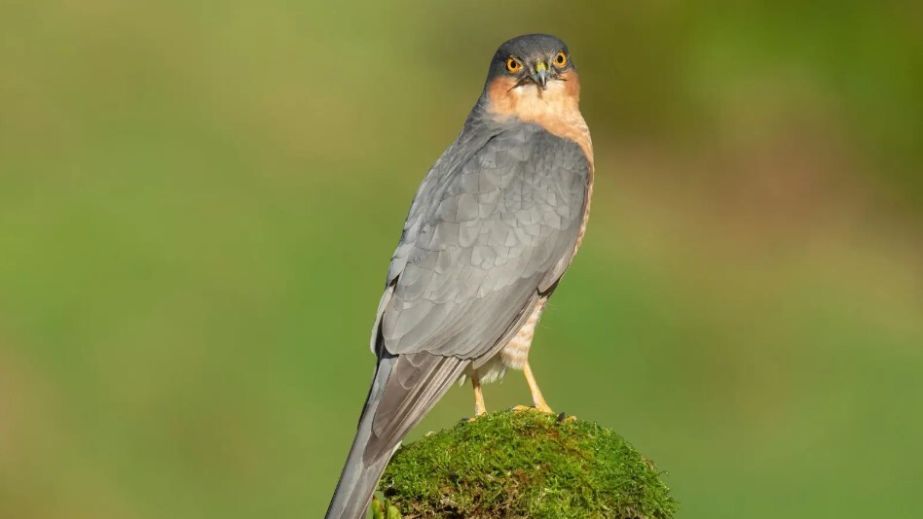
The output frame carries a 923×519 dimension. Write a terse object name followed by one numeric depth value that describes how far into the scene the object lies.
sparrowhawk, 11.45
